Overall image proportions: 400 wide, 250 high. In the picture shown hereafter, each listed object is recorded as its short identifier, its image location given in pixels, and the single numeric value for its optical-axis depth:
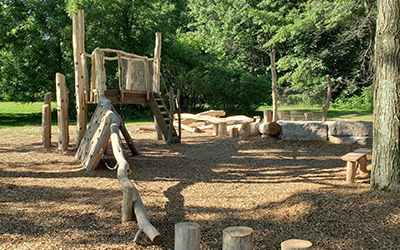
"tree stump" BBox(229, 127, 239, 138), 12.50
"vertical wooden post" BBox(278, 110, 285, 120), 15.01
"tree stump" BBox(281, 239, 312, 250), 2.50
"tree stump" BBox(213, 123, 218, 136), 13.27
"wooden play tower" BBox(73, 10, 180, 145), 9.53
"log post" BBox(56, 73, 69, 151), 9.41
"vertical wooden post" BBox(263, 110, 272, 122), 13.31
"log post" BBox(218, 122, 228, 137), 12.93
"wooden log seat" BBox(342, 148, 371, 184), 6.11
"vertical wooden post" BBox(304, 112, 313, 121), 13.23
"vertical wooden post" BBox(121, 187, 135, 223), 4.13
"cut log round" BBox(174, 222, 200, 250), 2.95
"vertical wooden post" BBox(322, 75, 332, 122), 12.60
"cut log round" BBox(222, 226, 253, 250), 2.75
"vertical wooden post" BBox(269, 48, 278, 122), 13.34
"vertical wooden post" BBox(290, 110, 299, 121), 13.82
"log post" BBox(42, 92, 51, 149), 9.59
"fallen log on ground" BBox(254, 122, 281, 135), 11.08
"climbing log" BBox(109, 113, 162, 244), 3.70
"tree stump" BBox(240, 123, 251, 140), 11.60
